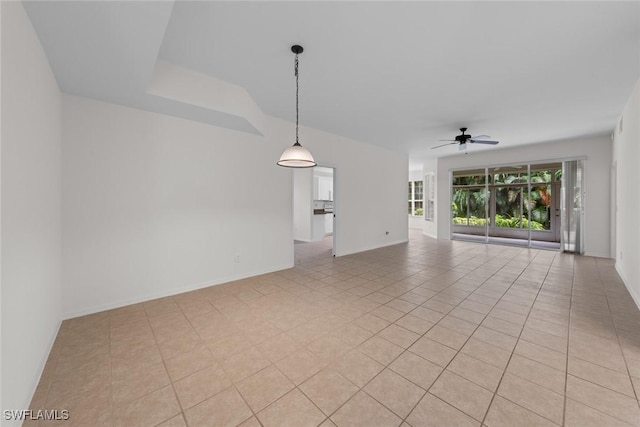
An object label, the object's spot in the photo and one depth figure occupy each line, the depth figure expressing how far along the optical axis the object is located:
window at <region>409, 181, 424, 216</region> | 11.08
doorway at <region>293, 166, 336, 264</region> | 7.66
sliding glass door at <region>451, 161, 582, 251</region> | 6.15
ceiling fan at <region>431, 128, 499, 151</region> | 5.00
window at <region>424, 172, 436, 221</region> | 8.96
